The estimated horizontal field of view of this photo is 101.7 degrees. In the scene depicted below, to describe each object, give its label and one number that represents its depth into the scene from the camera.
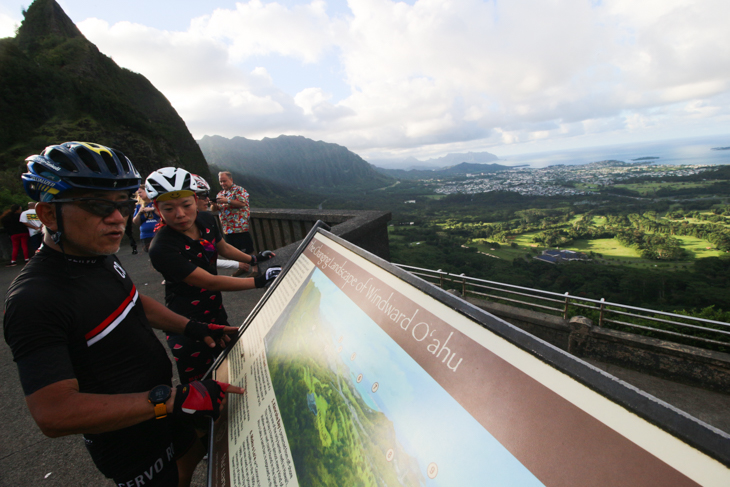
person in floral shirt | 5.50
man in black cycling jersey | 1.16
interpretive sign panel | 0.62
